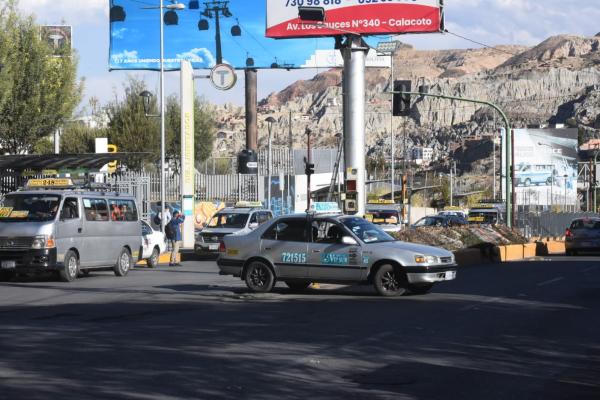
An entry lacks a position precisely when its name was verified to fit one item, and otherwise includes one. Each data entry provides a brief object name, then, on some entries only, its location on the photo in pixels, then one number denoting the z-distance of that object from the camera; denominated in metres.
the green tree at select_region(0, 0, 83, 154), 40.94
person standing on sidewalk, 31.98
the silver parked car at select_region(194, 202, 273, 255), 34.75
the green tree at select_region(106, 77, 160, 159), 62.94
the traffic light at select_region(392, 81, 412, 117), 33.25
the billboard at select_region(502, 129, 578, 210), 92.31
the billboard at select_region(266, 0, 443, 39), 36.19
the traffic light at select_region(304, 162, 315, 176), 36.88
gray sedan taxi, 18.86
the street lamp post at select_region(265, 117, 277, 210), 53.29
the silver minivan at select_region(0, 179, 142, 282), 22.91
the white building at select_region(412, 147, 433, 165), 152.27
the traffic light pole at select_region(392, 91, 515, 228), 36.28
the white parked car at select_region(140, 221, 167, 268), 30.72
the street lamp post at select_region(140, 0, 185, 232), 37.28
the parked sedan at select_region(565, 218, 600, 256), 39.91
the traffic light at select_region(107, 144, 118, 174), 37.41
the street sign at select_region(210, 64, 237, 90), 40.16
